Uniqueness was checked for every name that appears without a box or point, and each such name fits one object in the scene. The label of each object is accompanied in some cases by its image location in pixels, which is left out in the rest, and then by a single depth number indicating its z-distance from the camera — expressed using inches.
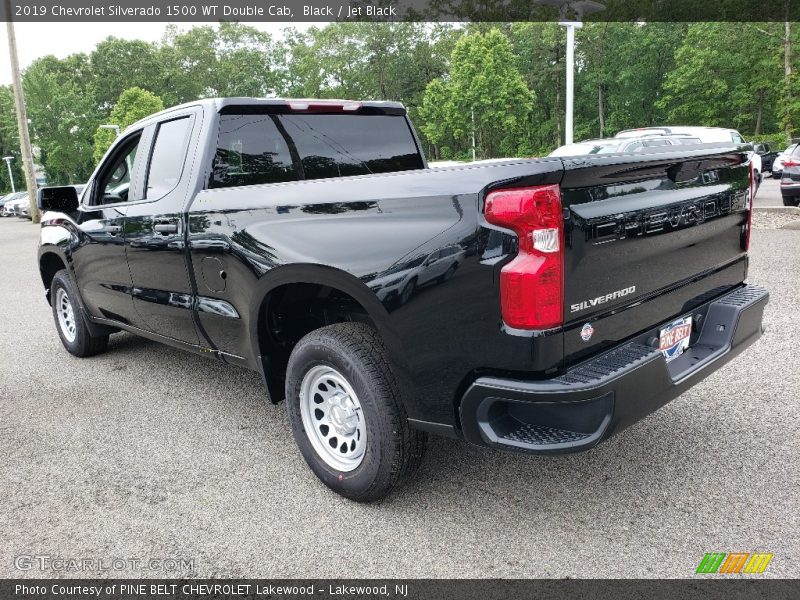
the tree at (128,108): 2124.8
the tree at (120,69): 2689.5
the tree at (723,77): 1647.4
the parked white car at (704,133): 610.5
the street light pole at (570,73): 723.9
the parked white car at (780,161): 529.5
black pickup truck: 90.3
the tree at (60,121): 2092.8
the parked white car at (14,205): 1277.1
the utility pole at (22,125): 938.7
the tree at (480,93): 1624.0
